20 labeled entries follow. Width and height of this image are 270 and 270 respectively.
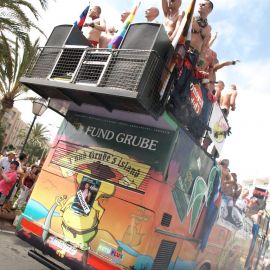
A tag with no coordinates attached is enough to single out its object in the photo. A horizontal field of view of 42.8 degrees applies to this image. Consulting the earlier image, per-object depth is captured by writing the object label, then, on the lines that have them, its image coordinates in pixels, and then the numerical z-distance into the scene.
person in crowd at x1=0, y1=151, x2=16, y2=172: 9.38
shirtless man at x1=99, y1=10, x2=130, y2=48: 6.17
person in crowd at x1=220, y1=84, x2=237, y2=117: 7.91
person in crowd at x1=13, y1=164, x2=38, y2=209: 10.56
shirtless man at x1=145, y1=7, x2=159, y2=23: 6.09
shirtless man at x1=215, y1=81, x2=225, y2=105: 7.91
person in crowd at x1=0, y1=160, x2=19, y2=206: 8.71
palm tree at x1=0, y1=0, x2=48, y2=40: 11.98
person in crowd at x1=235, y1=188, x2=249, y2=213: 7.47
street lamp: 11.85
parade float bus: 4.52
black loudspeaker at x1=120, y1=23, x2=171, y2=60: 4.45
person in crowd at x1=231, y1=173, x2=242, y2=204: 7.99
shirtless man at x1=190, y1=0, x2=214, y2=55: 6.04
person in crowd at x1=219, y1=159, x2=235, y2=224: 6.96
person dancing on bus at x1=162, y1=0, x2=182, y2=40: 5.62
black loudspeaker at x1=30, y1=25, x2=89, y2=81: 5.12
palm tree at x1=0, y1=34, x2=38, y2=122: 14.12
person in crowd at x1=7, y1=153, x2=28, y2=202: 10.28
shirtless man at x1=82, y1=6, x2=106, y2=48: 6.11
